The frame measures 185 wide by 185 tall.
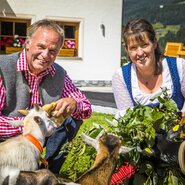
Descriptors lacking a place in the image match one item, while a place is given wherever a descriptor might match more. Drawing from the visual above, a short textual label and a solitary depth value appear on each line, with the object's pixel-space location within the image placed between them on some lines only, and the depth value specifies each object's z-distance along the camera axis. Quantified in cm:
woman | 229
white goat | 167
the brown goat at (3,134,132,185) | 143
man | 206
